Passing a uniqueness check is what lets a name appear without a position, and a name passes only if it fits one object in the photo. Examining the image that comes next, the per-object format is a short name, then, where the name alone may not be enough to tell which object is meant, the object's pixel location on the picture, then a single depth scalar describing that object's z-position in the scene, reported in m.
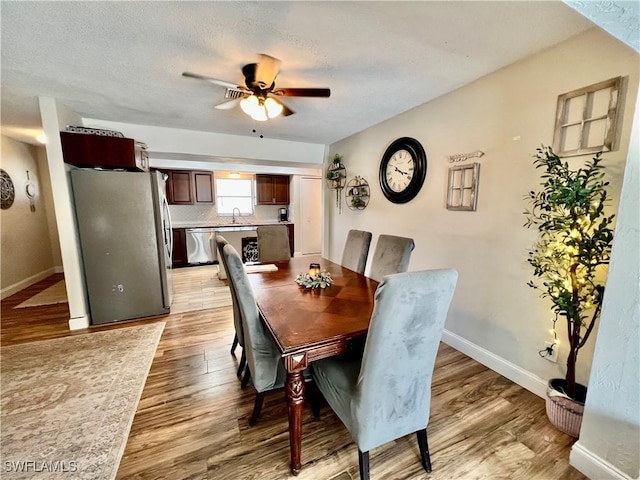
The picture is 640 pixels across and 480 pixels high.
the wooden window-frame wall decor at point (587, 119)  1.49
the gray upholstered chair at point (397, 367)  1.05
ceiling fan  1.85
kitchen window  6.59
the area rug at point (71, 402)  1.42
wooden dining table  1.25
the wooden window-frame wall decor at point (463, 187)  2.25
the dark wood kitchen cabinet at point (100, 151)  2.67
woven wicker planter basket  1.53
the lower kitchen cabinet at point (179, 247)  5.73
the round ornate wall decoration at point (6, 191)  3.79
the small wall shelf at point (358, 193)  3.69
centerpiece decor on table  2.02
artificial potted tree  1.41
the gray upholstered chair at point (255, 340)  1.42
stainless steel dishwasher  5.84
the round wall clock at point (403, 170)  2.77
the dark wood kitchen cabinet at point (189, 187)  5.91
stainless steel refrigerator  2.85
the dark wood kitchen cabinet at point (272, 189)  6.73
